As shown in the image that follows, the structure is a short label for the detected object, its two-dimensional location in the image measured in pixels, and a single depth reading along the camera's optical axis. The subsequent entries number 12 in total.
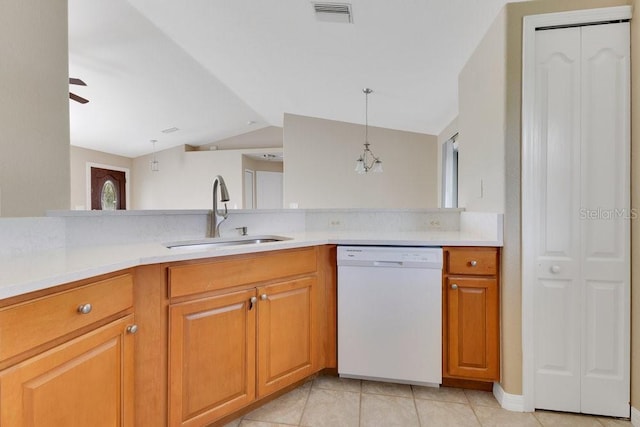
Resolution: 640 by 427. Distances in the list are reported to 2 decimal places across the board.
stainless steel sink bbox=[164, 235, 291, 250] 1.75
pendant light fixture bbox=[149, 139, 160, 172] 6.73
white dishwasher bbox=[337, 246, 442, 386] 1.75
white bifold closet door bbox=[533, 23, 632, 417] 1.53
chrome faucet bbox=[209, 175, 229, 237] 1.91
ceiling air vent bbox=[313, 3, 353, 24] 2.03
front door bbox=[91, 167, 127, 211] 6.63
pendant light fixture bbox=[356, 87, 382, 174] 3.80
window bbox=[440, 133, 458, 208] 4.38
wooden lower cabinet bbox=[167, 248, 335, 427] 1.31
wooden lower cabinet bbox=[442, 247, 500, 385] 1.71
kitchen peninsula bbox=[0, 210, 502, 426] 0.86
